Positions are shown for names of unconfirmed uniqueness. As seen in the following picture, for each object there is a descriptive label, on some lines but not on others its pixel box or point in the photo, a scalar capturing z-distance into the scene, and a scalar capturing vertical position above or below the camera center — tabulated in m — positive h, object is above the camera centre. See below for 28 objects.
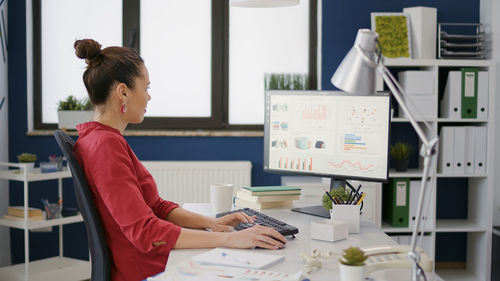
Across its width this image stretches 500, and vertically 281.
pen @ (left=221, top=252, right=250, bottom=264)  1.36 -0.35
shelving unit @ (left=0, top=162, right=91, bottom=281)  3.38 -0.99
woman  1.50 -0.18
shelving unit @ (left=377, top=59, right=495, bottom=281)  3.64 -0.50
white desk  1.36 -0.37
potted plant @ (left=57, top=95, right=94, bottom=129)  3.62 +0.01
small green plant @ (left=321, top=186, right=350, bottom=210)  1.89 -0.25
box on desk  1.65 -0.33
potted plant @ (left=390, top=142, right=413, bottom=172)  3.74 -0.23
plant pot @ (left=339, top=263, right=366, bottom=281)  1.15 -0.32
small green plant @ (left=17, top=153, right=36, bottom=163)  3.47 -0.26
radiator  3.90 -0.41
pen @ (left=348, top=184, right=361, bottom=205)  1.86 -0.26
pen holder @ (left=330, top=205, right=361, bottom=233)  1.77 -0.30
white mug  2.10 -0.30
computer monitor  2.14 -0.06
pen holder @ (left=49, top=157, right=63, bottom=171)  3.57 -0.29
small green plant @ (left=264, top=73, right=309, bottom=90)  3.92 +0.29
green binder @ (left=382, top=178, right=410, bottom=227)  3.63 -0.53
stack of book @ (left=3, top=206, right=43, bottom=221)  3.44 -0.61
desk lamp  1.14 +0.12
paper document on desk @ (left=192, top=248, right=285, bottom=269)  1.34 -0.35
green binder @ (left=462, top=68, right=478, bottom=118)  3.65 +0.21
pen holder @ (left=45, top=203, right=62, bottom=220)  3.52 -0.60
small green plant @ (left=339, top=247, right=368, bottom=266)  1.16 -0.29
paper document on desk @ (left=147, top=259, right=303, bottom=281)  1.22 -0.35
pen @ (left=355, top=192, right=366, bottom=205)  1.85 -0.27
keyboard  1.67 -0.33
